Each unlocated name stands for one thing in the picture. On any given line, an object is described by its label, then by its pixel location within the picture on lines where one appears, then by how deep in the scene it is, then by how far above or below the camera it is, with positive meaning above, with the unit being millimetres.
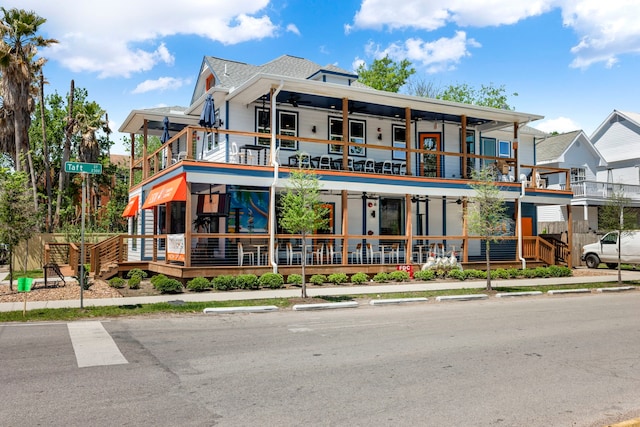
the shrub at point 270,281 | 17375 -1511
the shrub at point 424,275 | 20395 -1546
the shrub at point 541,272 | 22375 -1567
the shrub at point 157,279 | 16303 -1379
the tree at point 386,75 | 49750 +14844
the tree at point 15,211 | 15586 +668
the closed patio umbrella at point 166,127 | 21828 +4328
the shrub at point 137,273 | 18125 -1342
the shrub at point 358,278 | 19109 -1551
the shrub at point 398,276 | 19922 -1544
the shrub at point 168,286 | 15742 -1529
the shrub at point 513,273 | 22012 -1582
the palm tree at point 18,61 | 28875 +9321
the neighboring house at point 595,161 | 36197 +5604
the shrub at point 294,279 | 18250 -1515
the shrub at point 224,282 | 16659 -1500
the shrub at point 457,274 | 20812 -1547
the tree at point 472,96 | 52375 +13500
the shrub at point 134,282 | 16812 -1496
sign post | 11625 +1437
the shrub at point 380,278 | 19781 -1605
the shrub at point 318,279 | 18339 -1529
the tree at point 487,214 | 17797 +670
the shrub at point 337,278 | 18766 -1530
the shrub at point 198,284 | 16375 -1520
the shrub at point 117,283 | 16984 -1543
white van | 27031 -848
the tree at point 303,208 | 15031 +735
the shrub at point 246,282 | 16938 -1500
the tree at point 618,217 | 20406 +656
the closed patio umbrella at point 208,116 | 18602 +4101
